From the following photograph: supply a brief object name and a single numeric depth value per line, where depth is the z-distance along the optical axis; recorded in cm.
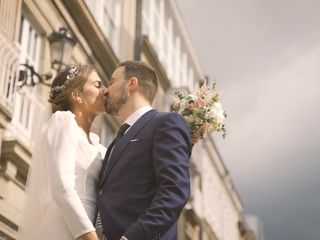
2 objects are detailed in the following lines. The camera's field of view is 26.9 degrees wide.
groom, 341
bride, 369
